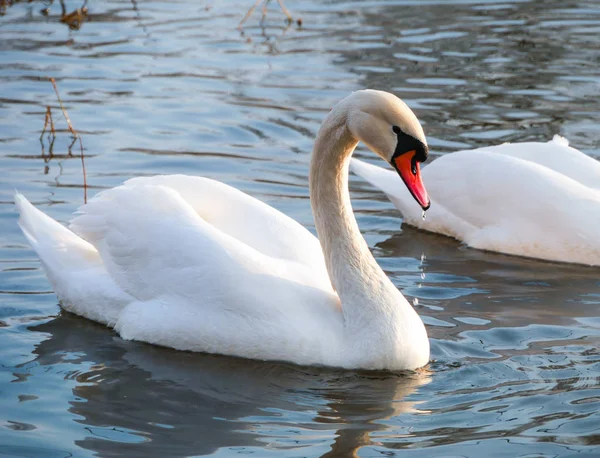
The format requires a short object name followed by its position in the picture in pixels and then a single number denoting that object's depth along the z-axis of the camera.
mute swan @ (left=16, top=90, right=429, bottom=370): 12.76
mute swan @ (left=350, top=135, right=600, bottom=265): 17.55
